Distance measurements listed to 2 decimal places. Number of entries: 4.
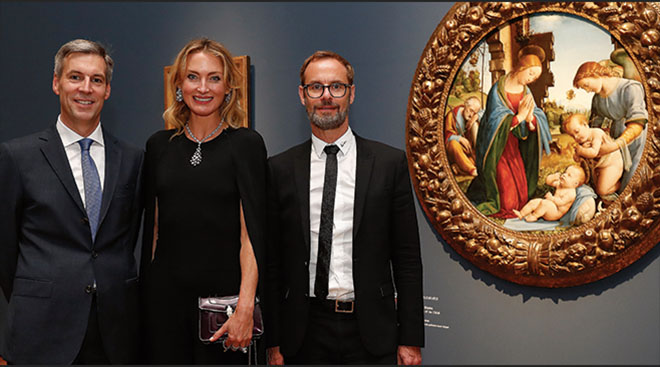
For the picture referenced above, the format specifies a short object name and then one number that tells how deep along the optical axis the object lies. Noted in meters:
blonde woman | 2.20
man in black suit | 2.27
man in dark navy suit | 2.12
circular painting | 2.43
